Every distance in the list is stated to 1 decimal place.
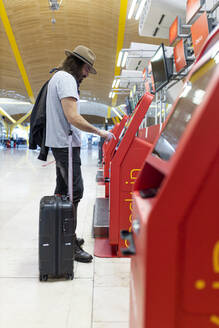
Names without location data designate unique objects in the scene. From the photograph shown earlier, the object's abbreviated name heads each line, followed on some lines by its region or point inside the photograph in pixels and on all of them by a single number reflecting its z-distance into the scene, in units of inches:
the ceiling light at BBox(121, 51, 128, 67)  364.7
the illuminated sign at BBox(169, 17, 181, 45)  213.8
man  82.3
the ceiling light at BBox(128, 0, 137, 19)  249.6
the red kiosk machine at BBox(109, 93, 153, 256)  94.5
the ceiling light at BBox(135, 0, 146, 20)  248.5
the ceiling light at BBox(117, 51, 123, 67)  370.7
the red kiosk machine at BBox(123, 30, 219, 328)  23.6
